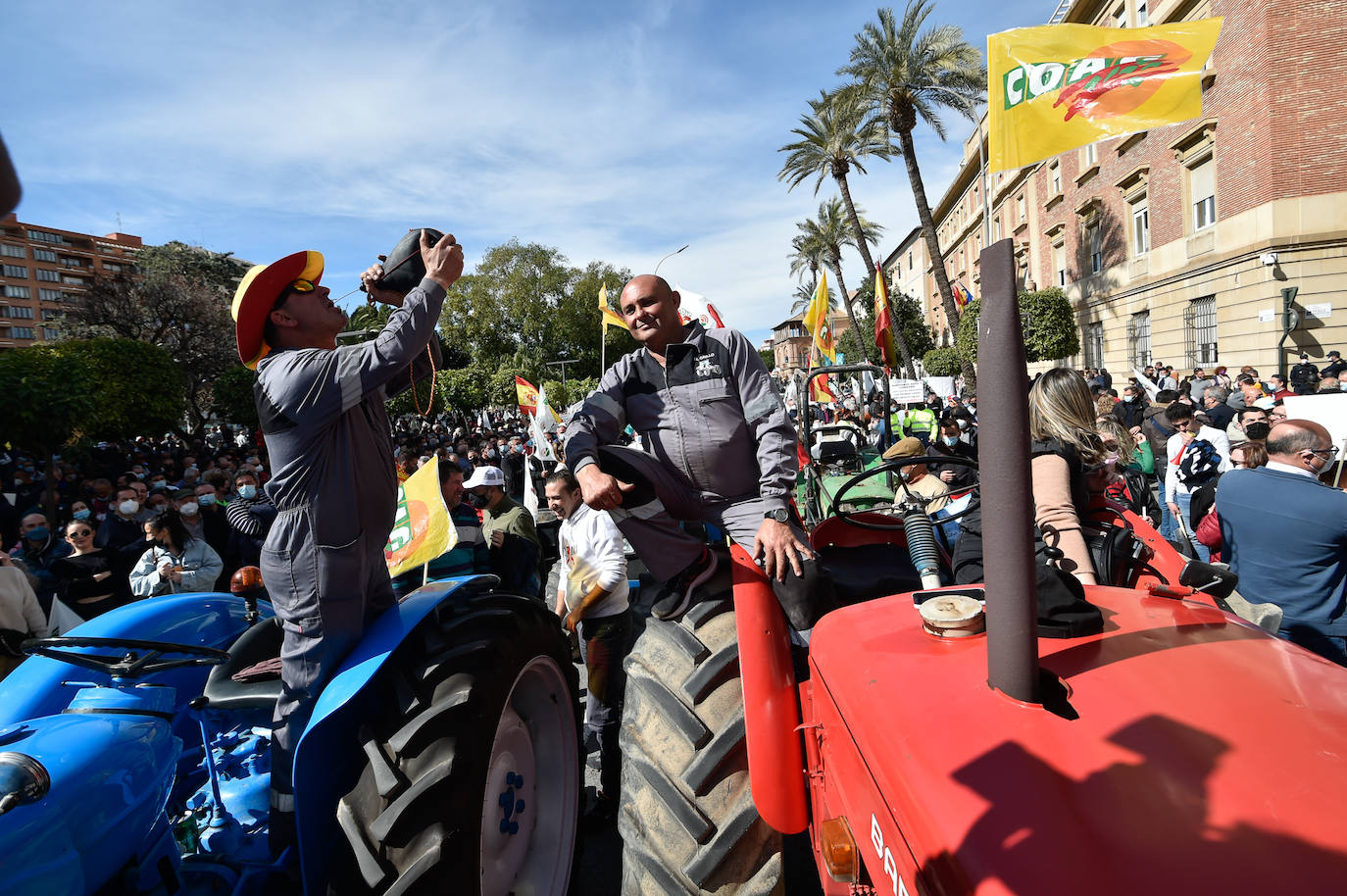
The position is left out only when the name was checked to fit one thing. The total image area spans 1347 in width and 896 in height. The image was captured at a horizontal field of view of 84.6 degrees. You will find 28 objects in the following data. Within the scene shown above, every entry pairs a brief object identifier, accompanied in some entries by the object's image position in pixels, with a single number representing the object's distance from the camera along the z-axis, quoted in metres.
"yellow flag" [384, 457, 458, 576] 4.45
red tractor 1.00
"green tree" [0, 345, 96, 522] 11.12
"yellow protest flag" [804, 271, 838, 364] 12.41
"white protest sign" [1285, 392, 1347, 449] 5.25
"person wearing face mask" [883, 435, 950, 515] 4.80
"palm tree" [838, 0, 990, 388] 20.86
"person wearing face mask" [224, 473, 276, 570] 3.37
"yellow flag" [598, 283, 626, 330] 11.64
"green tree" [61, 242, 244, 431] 29.09
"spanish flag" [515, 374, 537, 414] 13.48
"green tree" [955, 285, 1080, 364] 25.17
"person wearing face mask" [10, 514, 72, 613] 7.47
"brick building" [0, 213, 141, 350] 88.06
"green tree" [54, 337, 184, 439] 17.34
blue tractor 1.80
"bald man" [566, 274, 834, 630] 2.26
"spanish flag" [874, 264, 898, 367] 12.52
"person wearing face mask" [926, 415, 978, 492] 3.56
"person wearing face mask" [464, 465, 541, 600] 5.69
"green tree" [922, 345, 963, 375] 31.14
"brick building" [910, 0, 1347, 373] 16.09
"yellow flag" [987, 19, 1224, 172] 3.83
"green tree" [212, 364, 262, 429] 25.03
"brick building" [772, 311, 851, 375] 113.00
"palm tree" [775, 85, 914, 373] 25.95
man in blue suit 3.66
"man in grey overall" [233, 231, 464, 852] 2.08
